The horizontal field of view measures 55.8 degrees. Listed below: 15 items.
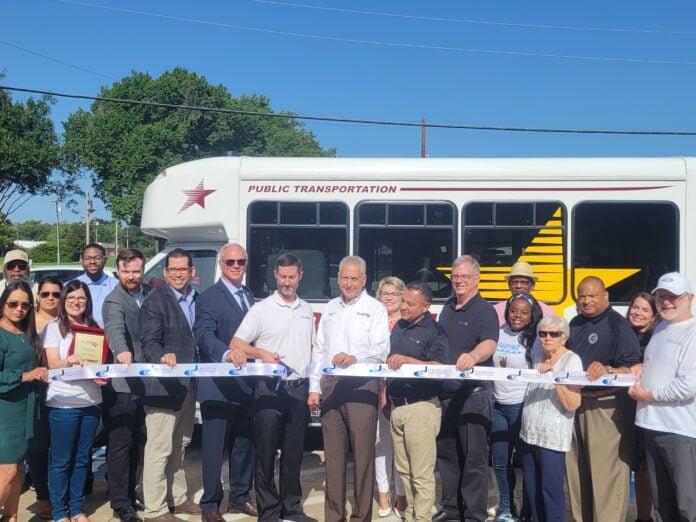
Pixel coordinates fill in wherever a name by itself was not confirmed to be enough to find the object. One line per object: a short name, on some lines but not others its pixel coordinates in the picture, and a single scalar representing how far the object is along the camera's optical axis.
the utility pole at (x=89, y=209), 47.59
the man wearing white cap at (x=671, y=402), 3.91
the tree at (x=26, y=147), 26.94
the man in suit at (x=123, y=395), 4.95
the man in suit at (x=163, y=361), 4.82
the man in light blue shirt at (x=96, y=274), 5.88
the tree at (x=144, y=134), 31.53
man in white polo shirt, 4.82
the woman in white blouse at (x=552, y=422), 4.28
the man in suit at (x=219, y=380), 4.93
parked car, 15.53
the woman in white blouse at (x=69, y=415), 4.73
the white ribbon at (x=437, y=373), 4.45
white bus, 6.75
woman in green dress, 4.27
